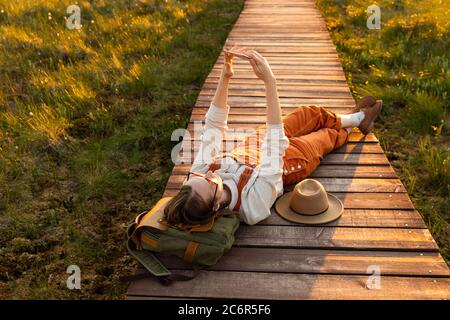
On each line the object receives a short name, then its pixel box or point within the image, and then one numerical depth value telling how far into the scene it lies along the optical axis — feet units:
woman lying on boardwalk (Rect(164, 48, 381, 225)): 10.24
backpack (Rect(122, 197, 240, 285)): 10.22
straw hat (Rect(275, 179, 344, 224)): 11.84
